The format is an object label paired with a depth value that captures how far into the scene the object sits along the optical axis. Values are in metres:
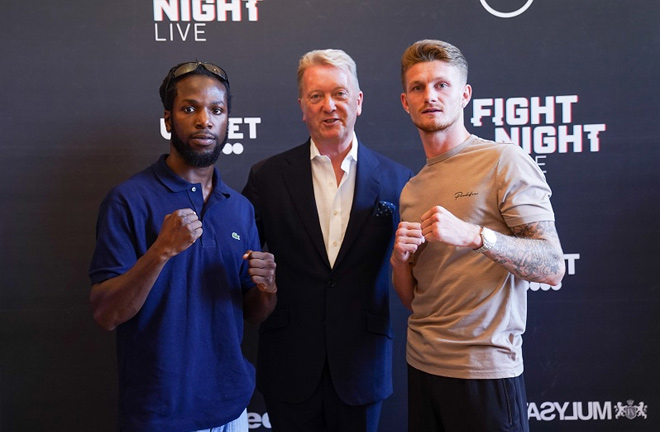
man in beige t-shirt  1.67
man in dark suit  2.06
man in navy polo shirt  1.62
